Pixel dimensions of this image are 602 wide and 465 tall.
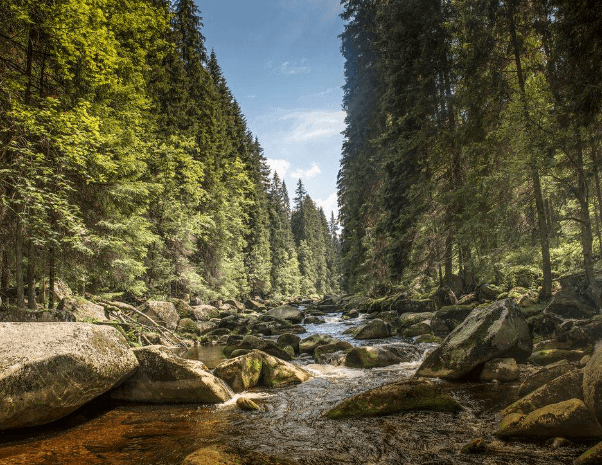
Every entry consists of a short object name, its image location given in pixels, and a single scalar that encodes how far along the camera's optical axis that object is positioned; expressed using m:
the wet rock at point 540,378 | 5.53
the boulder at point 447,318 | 12.70
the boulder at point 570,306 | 9.22
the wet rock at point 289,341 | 12.17
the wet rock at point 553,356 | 7.04
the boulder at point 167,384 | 6.68
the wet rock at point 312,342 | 11.85
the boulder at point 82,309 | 9.90
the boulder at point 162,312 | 14.46
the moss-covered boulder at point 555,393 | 4.61
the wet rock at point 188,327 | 16.08
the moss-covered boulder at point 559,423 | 3.98
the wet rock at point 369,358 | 9.23
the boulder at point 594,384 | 4.08
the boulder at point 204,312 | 19.50
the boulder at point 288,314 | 23.14
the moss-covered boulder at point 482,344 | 7.30
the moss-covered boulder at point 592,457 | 3.23
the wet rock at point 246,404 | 6.28
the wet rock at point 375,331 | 13.48
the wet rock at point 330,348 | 10.82
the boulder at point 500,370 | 6.81
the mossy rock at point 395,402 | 5.54
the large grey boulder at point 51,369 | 4.88
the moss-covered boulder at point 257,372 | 7.74
